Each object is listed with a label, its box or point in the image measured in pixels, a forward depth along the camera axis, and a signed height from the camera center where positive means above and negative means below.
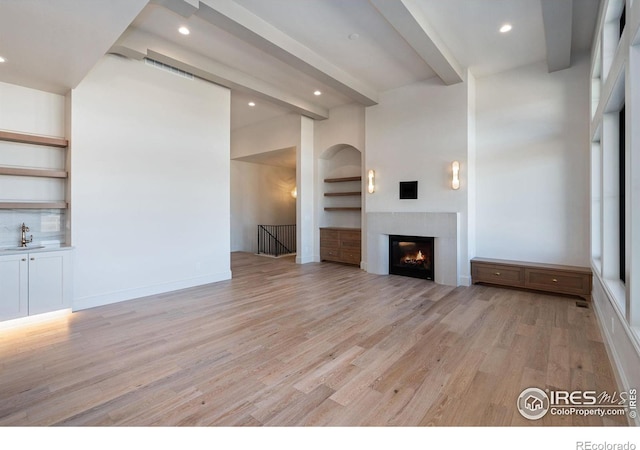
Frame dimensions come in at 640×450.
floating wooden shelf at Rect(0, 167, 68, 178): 3.71 +0.68
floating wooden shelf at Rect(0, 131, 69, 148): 3.73 +1.11
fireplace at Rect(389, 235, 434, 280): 5.95 -0.66
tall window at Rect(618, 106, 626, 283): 3.16 +0.36
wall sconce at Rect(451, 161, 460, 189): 5.48 +0.89
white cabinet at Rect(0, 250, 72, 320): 3.52 -0.70
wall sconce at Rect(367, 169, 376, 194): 6.60 +0.93
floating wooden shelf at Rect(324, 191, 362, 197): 7.48 +0.76
